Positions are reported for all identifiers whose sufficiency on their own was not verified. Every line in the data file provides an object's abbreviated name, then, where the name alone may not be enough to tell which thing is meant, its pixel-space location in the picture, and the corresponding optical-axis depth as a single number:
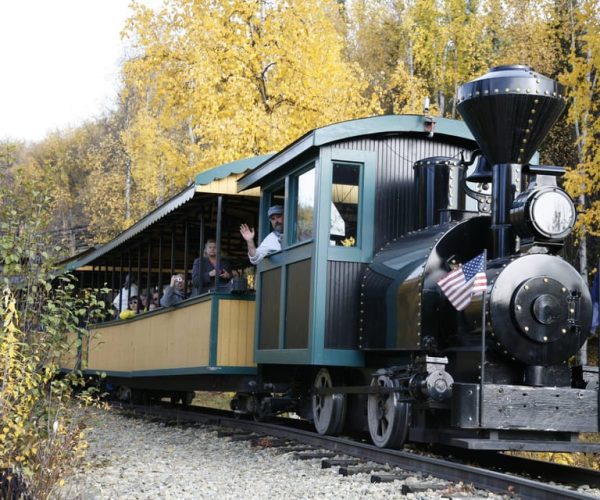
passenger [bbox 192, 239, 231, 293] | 12.24
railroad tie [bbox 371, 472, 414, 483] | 6.51
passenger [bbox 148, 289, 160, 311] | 15.24
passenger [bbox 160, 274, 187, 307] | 13.49
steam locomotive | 7.11
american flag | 7.20
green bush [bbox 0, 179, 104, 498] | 5.83
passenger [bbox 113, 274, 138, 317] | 17.27
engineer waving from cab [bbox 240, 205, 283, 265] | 10.32
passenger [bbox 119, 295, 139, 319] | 16.31
